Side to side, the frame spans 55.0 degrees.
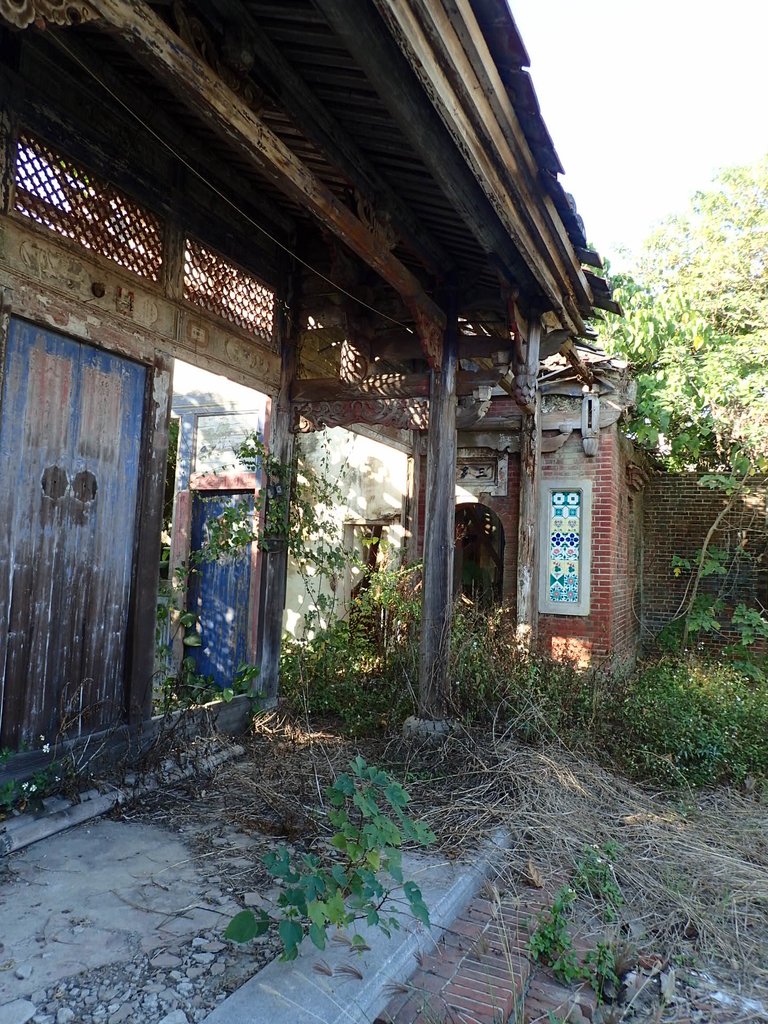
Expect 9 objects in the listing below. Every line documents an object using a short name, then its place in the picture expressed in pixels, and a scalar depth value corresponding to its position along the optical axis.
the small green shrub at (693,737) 5.57
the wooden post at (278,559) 6.11
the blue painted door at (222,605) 6.20
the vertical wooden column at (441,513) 5.71
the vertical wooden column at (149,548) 4.68
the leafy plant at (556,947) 2.95
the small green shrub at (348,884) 2.50
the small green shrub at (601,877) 3.58
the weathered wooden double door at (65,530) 3.87
